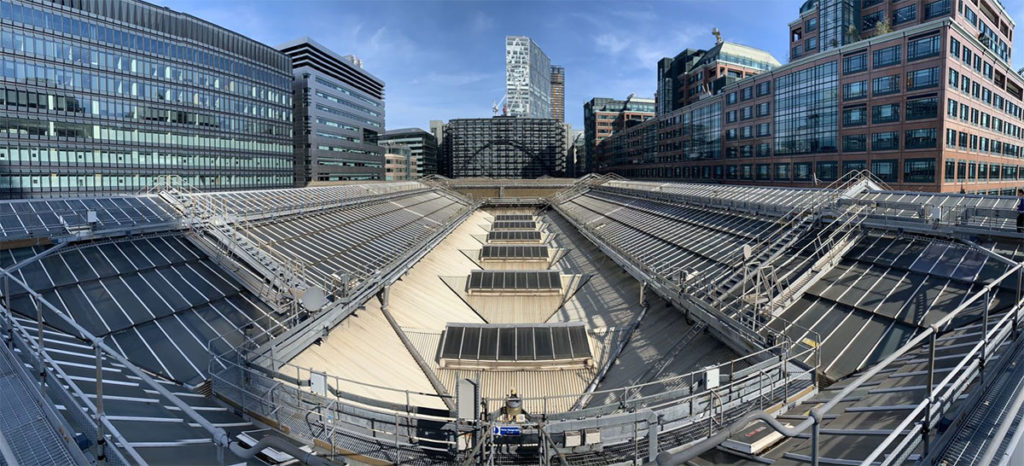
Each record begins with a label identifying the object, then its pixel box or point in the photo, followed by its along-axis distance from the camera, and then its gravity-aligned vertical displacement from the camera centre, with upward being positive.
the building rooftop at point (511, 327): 11.22 -4.73
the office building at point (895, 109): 58.00 +13.34
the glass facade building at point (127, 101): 73.69 +18.88
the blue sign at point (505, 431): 11.23 -5.40
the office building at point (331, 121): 142.00 +26.55
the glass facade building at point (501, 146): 195.00 +23.03
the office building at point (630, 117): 195.00 +34.88
